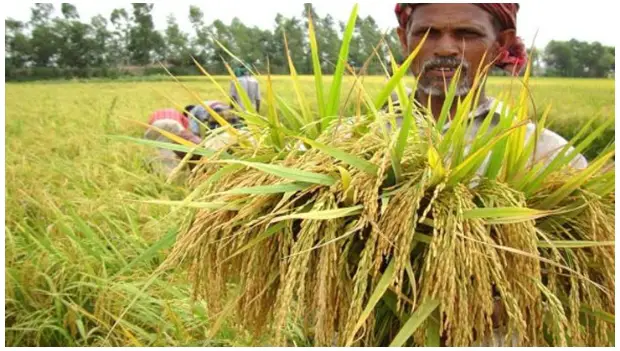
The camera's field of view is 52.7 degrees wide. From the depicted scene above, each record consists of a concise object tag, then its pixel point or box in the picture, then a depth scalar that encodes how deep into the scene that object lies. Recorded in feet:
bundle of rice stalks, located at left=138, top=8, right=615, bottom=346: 2.86
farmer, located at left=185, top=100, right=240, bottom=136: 8.56
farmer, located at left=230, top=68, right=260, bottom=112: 13.01
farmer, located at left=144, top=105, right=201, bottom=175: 10.87
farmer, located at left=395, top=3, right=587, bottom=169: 5.74
